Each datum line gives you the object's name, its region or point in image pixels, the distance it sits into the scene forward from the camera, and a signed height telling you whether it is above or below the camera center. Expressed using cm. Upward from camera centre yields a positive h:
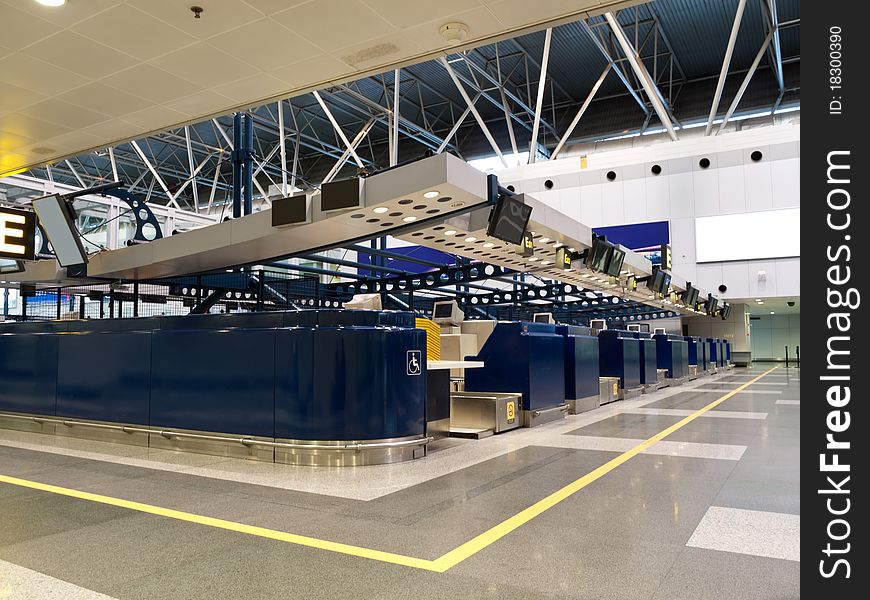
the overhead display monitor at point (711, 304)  2788 +120
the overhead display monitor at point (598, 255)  1355 +163
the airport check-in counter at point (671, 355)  2080 -80
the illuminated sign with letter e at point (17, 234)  955 +138
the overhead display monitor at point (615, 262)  1454 +158
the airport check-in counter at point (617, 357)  1511 -64
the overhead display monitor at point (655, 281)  1877 +148
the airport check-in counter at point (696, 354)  2557 -99
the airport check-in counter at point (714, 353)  3025 -110
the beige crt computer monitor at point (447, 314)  1045 +24
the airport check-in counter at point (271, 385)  642 -63
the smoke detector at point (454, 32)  667 +318
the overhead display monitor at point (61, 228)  1062 +164
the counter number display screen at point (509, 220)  918 +163
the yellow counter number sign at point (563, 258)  1284 +145
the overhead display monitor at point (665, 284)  1934 +145
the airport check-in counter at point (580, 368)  1161 -72
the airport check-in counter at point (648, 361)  1700 -85
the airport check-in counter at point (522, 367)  974 -59
